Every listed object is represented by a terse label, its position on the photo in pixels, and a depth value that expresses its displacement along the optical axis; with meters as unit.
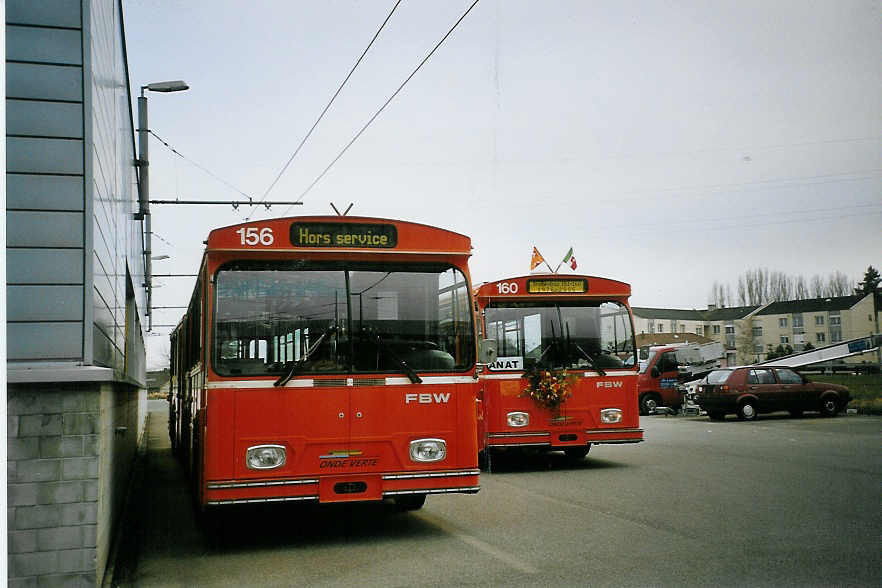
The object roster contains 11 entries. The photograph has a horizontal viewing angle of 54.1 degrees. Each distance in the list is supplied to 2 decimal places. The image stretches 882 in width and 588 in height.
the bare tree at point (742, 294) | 87.38
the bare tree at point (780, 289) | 82.19
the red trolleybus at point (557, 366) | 13.44
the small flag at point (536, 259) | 18.64
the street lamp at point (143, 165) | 17.81
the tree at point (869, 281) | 60.51
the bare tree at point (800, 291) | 77.69
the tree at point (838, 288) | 63.94
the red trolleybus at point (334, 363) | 7.71
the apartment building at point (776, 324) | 67.62
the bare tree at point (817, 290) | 70.07
